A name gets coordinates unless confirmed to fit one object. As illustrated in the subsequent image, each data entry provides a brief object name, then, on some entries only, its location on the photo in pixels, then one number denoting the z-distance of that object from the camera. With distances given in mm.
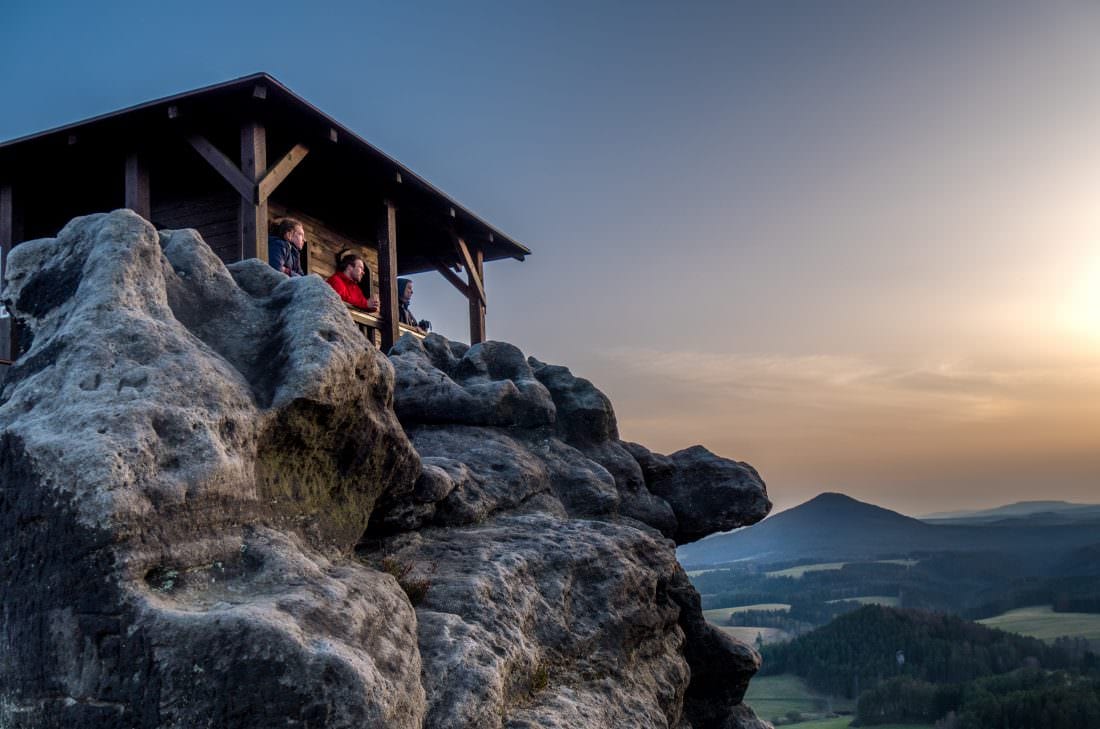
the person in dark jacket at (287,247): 16281
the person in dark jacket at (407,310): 23188
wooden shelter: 16734
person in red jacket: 17531
